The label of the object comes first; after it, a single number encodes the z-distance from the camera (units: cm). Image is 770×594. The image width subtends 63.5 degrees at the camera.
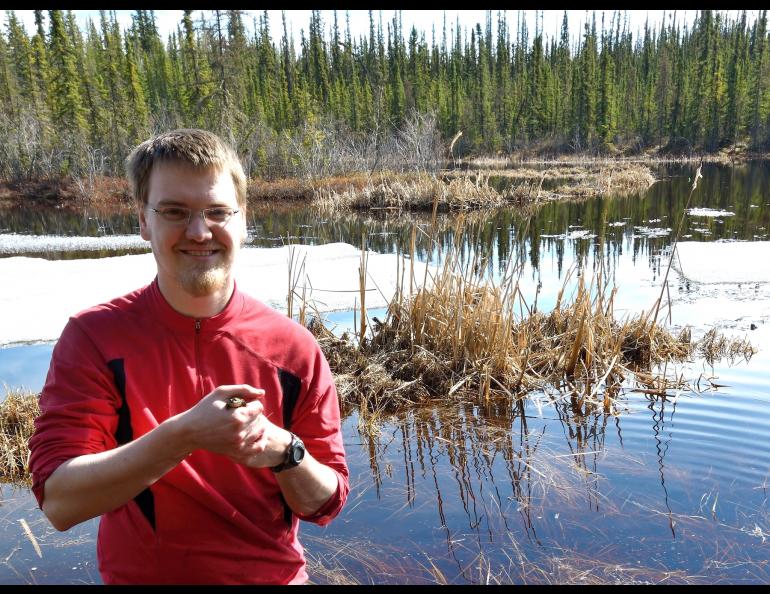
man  146
